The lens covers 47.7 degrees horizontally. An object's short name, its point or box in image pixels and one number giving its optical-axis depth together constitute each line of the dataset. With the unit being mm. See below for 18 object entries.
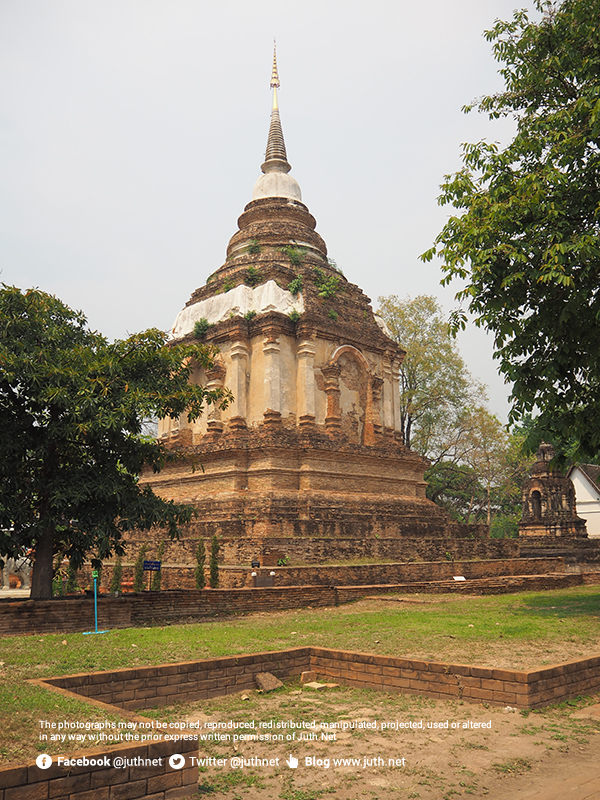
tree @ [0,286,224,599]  10844
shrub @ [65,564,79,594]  16531
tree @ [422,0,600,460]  11250
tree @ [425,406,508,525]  34375
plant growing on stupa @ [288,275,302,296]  24656
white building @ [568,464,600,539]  43062
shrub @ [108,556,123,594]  14172
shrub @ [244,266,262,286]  25391
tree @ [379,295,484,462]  34406
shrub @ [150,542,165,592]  14907
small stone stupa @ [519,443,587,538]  33406
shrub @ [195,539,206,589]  14898
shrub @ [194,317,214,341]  24984
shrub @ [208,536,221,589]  14994
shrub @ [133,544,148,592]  15703
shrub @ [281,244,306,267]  26062
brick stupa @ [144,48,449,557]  20875
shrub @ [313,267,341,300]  25062
